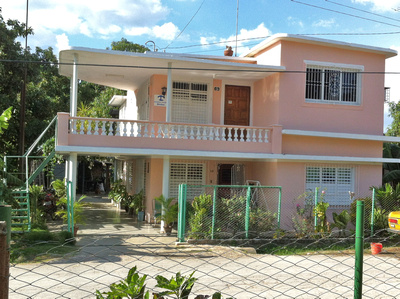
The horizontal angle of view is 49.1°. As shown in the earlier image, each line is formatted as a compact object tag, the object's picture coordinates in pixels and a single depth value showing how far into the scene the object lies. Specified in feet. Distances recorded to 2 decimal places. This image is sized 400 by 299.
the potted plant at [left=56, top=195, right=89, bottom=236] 42.86
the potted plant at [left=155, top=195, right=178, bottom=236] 44.60
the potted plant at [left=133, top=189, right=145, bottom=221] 54.80
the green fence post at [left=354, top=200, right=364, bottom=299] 11.14
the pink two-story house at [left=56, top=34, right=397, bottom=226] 45.98
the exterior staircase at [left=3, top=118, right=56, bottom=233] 40.63
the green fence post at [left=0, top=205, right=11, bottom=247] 9.03
